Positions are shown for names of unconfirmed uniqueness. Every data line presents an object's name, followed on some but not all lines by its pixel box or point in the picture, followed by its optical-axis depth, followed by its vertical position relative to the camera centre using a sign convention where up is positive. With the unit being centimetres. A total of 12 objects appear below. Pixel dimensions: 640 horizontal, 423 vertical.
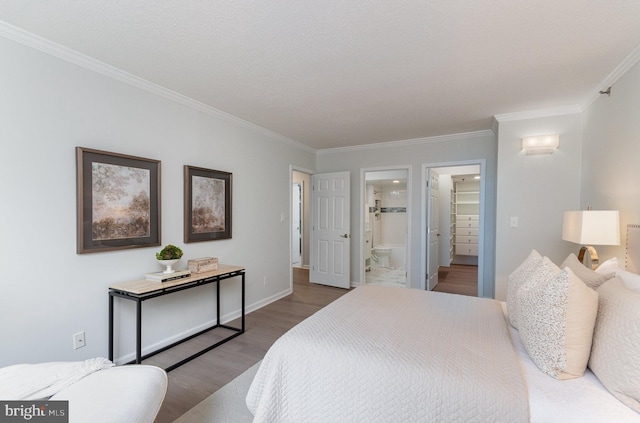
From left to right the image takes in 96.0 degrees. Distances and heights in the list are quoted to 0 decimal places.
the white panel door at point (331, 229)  505 -40
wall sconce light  318 +72
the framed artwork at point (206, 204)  301 +2
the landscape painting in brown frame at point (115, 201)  220 +4
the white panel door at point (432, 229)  456 -35
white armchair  110 -77
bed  112 -73
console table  220 -69
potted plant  254 -45
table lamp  206 -14
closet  753 -19
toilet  699 -116
